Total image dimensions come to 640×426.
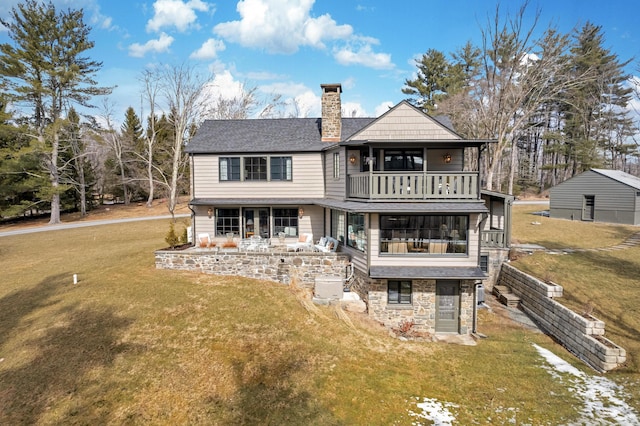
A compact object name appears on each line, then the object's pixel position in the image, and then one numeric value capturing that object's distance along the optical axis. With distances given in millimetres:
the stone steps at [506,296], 14570
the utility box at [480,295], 13961
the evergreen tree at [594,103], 41188
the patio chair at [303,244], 15555
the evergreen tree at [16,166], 29342
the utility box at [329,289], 13016
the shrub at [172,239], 16295
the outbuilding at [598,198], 23781
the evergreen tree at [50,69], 30031
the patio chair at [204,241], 16375
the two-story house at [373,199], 12070
